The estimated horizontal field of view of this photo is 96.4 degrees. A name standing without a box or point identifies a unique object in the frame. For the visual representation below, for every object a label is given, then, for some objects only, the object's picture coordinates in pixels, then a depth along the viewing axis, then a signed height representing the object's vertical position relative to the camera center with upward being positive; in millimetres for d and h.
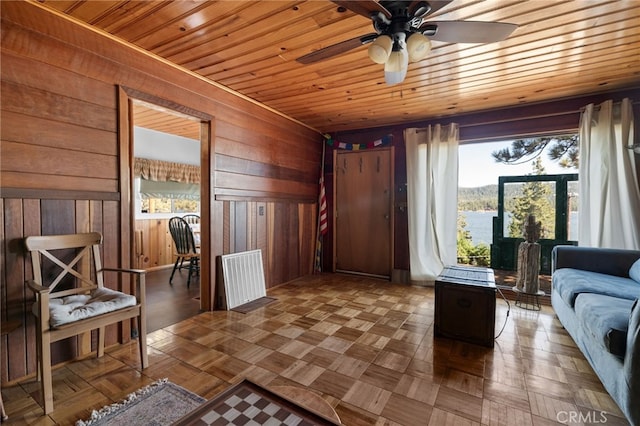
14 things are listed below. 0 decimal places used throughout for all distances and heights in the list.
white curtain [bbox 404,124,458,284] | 3805 +147
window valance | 4770 +682
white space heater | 3020 -783
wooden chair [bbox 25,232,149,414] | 1532 -567
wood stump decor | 2967 -563
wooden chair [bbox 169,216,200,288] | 3975 -449
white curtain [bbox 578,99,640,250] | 2885 +303
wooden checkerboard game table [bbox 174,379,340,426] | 970 -726
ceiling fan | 1405 +956
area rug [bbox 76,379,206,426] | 1438 -1066
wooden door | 4355 -49
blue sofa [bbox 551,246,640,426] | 1345 -613
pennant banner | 4316 +1019
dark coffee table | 2230 -802
